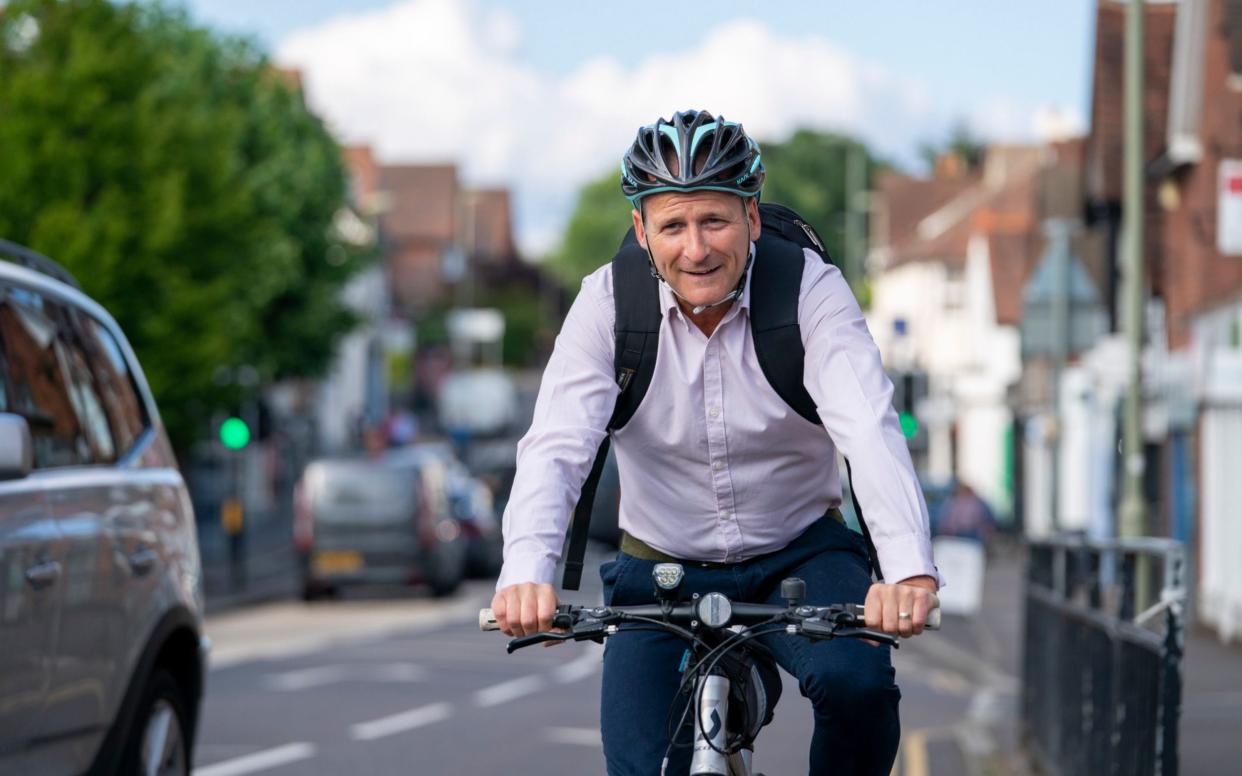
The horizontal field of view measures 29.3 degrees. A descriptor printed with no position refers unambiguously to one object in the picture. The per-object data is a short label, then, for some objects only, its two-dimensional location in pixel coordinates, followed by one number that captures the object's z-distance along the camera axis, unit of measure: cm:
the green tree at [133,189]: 2961
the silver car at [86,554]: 635
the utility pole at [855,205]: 7896
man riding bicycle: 470
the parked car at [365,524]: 3156
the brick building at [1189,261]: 2586
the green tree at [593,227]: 12838
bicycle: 450
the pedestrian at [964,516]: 4138
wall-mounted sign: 1452
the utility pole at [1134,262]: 1909
